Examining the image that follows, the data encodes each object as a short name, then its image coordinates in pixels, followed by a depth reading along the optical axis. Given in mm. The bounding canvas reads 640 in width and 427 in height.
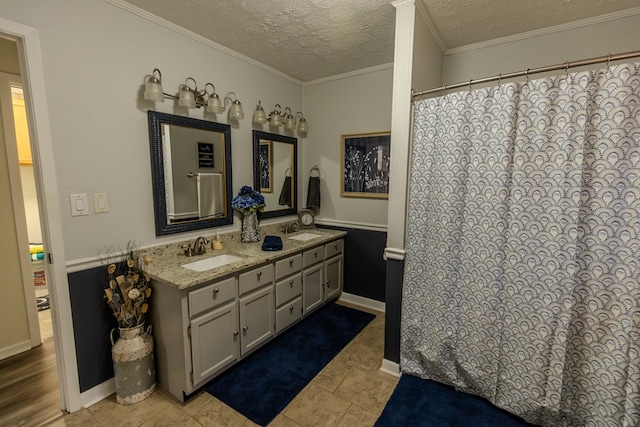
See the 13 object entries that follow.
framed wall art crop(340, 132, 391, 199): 2979
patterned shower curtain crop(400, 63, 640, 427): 1387
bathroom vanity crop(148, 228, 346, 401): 1776
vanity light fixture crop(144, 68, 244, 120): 1917
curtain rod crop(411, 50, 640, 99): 1310
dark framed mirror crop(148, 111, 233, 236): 2100
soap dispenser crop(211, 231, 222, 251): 2416
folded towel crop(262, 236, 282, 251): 2408
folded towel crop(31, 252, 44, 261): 3551
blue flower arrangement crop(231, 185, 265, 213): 2570
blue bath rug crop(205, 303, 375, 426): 1840
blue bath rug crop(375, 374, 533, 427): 1696
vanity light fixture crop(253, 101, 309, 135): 2770
